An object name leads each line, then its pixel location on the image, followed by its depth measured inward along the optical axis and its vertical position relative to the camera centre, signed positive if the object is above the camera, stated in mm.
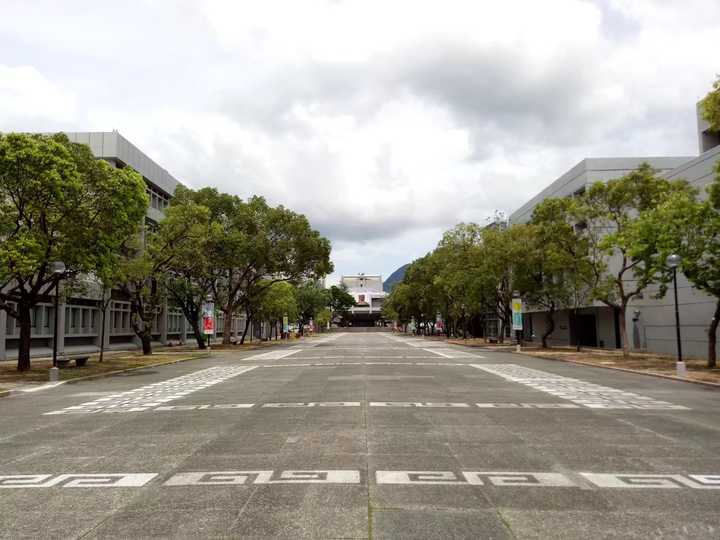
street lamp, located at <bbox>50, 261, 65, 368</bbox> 22984 +1846
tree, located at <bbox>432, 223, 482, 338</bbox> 50350 +4862
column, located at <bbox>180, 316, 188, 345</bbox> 64412 -1184
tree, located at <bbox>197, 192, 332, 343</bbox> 48906 +6142
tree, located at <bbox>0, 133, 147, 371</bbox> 21875 +4300
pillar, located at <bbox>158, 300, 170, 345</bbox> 56859 -618
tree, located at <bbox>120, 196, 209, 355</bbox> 34875 +4220
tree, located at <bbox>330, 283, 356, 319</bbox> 171875 +5128
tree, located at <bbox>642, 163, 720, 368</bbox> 22984 +3317
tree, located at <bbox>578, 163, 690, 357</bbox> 25203 +5704
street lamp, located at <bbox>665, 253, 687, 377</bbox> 21422 +1889
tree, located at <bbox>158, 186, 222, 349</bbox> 35656 +3505
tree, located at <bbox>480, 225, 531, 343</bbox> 43844 +4428
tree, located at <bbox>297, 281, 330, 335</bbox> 98125 +3050
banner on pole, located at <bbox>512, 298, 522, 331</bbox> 43250 +306
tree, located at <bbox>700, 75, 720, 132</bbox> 18266 +6459
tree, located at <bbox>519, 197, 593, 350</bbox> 35969 +4213
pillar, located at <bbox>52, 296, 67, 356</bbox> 38469 -510
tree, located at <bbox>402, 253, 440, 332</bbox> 76125 +3906
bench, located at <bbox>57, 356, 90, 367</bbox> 25625 -1811
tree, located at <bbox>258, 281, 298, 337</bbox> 64625 +1739
